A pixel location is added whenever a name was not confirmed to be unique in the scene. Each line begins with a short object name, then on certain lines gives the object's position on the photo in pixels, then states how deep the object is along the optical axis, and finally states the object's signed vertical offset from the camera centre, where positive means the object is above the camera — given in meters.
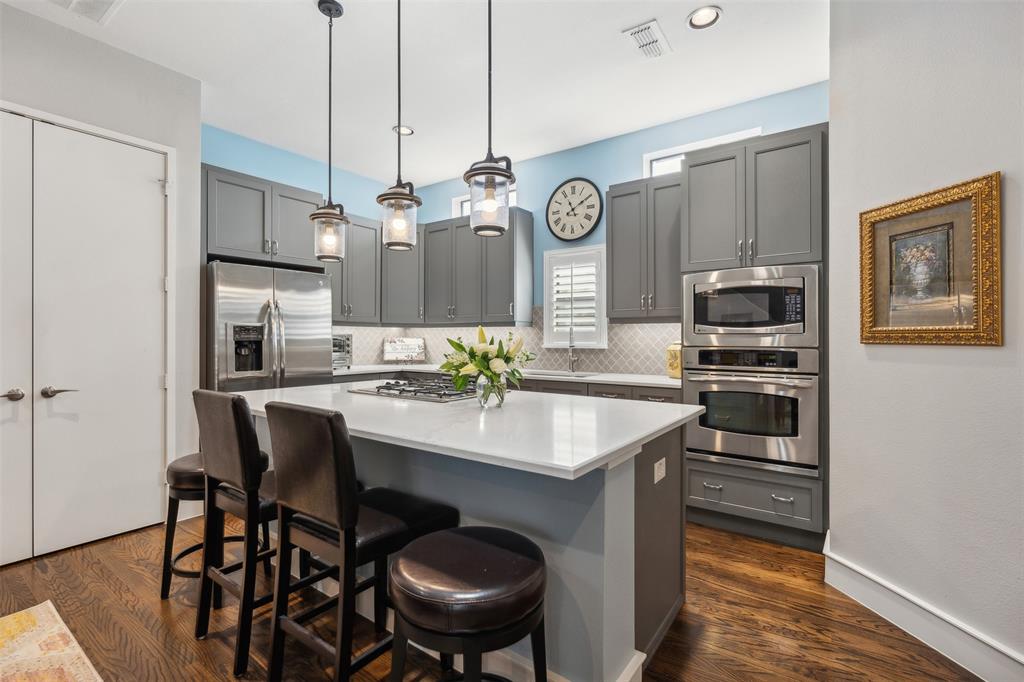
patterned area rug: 1.81 -1.25
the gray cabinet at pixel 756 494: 2.93 -0.98
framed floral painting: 1.82 +0.31
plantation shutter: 4.51 +0.41
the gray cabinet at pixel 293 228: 4.11 +0.99
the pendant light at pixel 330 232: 2.51 +0.58
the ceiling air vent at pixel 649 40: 2.90 +1.88
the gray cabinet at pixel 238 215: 3.69 +1.01
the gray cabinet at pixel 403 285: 5.34 +0.63
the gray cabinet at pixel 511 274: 4.77 +0.69
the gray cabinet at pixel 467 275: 5.02 +0.70
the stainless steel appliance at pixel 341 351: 4.92 -0.10
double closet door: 2.73 +0.02
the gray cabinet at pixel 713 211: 3.23 +0.91
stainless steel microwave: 2.95 +0.23
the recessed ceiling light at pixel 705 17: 2.73 +1.88
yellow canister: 3.75 -0.15
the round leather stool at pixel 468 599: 1.19 -0.65
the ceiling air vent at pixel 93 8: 2.67 +1.87
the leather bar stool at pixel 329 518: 1.43 -0.62
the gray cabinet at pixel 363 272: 4.99 +0.73
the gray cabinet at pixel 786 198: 2.95 +0.91
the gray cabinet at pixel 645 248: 3.70 +0.75
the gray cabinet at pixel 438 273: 5.27 +0.76
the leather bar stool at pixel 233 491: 1.80 -0.61
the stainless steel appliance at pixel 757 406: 2.95 -0.41
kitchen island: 1.49 -0.56
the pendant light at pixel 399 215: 2.24 +0.61
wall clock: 4.57 +1.29
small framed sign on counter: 5.67 -0.10
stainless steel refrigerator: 3.50 +0.10
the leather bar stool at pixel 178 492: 2.27 -0.71
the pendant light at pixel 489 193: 1.94 +0.62
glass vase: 2.17 -0.21
